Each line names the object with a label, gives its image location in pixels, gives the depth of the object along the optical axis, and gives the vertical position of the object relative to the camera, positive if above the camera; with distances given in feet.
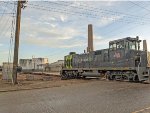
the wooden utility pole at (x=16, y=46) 40.37 +5.75
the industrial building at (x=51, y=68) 148.97 -6.92
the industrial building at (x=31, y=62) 237.81 +1.78
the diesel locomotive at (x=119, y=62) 38.18 +0.47
